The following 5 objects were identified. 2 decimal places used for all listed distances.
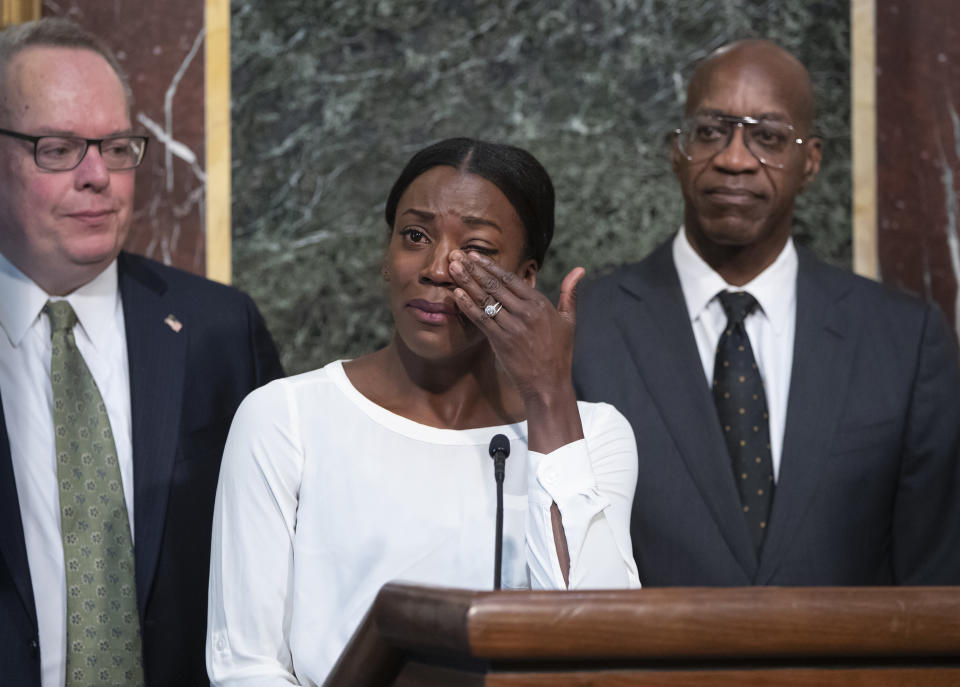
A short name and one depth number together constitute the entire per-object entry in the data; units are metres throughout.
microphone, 3.75
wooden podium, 2.58
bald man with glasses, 5.77
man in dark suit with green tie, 5.08
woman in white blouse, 4.21
